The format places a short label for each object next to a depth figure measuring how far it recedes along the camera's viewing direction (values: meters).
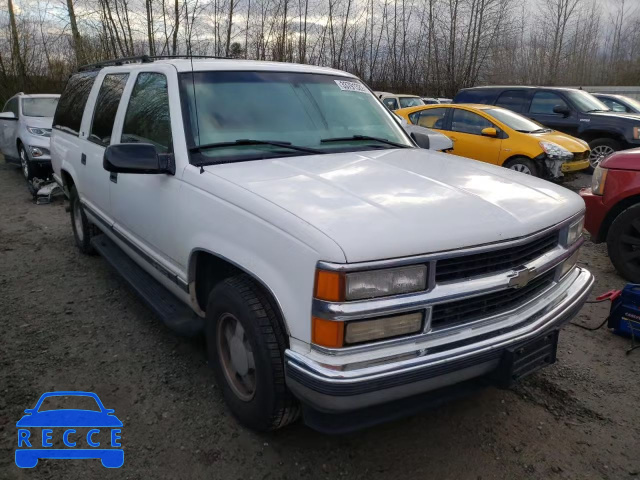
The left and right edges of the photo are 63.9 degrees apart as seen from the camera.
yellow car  8.59
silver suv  9.11
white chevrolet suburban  2.00
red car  4.60
